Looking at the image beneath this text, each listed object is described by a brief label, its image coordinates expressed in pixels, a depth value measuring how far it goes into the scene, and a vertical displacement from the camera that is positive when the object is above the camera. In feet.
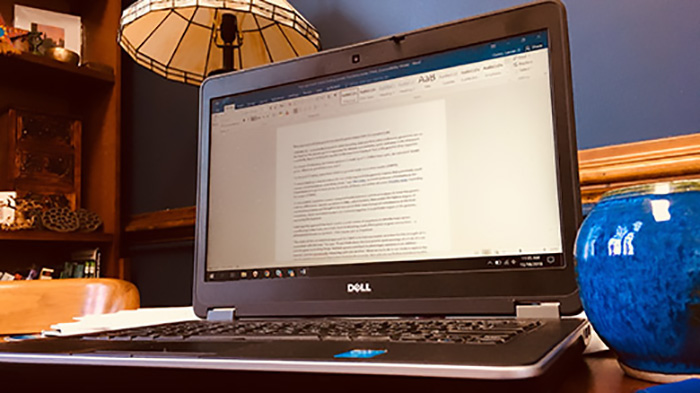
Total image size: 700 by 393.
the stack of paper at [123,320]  2.02 -0.18
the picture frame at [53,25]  5.84 +2.56
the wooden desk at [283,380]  0.86 -0.19
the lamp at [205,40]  3.98 +1.64
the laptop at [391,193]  1.78 +0.28
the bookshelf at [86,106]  5.76 +1.81
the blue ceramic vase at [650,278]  1.04 -0.02
